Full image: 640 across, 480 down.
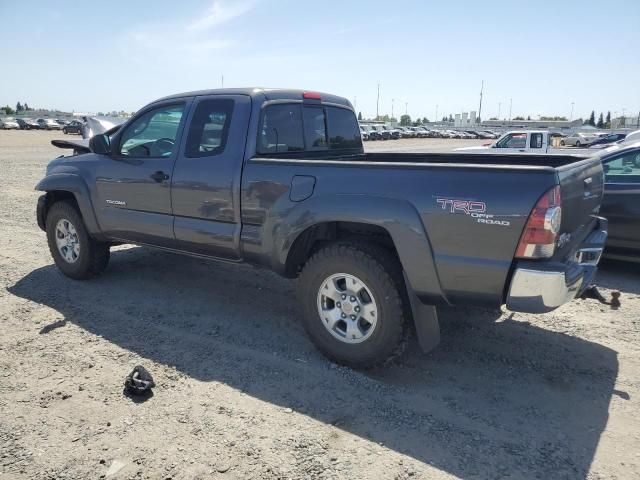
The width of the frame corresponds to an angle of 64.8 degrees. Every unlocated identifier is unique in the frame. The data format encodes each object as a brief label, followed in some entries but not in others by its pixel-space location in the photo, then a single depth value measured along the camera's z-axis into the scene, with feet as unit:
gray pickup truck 9.73
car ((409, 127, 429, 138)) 233.55
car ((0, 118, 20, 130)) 185.47
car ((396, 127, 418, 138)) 220.76
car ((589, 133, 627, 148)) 82.78
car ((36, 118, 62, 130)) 193.82
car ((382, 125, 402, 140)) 196.62
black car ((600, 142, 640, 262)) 18.79
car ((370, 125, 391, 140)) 188.03
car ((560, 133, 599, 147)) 124.26
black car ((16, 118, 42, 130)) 191.31
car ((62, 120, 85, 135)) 157.69
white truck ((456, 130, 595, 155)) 47.42
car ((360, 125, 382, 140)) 182.52
